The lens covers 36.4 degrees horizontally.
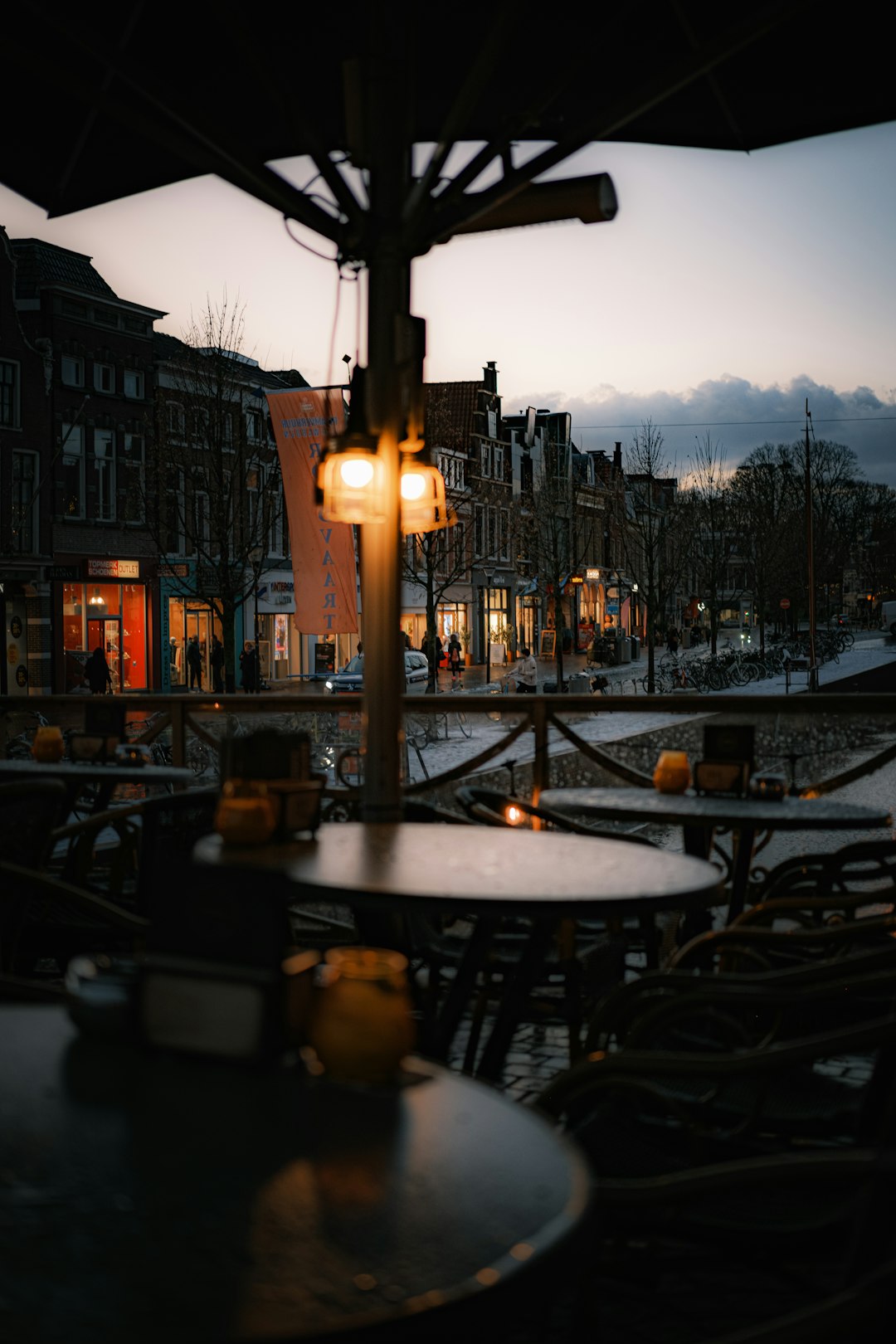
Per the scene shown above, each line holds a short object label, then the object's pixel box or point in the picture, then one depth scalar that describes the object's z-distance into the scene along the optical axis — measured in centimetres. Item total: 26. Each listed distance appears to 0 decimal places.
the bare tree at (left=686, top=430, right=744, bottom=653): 4943
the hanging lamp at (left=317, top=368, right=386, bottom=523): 441
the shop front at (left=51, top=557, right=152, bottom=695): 3784
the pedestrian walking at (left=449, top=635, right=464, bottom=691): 4688
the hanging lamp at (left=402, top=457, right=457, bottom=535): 477
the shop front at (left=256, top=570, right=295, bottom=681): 4731
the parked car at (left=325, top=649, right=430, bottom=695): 3256
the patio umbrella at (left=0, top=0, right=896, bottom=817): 420
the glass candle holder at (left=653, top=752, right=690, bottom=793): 507
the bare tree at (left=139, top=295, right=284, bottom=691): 2952
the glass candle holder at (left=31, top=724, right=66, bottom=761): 652
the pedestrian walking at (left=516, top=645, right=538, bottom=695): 3522
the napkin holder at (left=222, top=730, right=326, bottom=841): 371
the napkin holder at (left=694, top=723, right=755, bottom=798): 513
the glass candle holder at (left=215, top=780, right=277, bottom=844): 357
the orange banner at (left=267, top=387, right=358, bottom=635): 1636
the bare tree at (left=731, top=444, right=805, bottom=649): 5188
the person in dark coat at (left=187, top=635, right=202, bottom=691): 3919
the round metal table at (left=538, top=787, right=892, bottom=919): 452
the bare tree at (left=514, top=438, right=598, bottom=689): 4756
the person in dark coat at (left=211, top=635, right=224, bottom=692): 3872
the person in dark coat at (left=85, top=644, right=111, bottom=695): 3378
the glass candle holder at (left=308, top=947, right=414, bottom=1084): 166
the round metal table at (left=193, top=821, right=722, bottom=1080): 288
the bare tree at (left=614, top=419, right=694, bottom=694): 4428
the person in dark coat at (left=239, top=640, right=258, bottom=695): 3741
